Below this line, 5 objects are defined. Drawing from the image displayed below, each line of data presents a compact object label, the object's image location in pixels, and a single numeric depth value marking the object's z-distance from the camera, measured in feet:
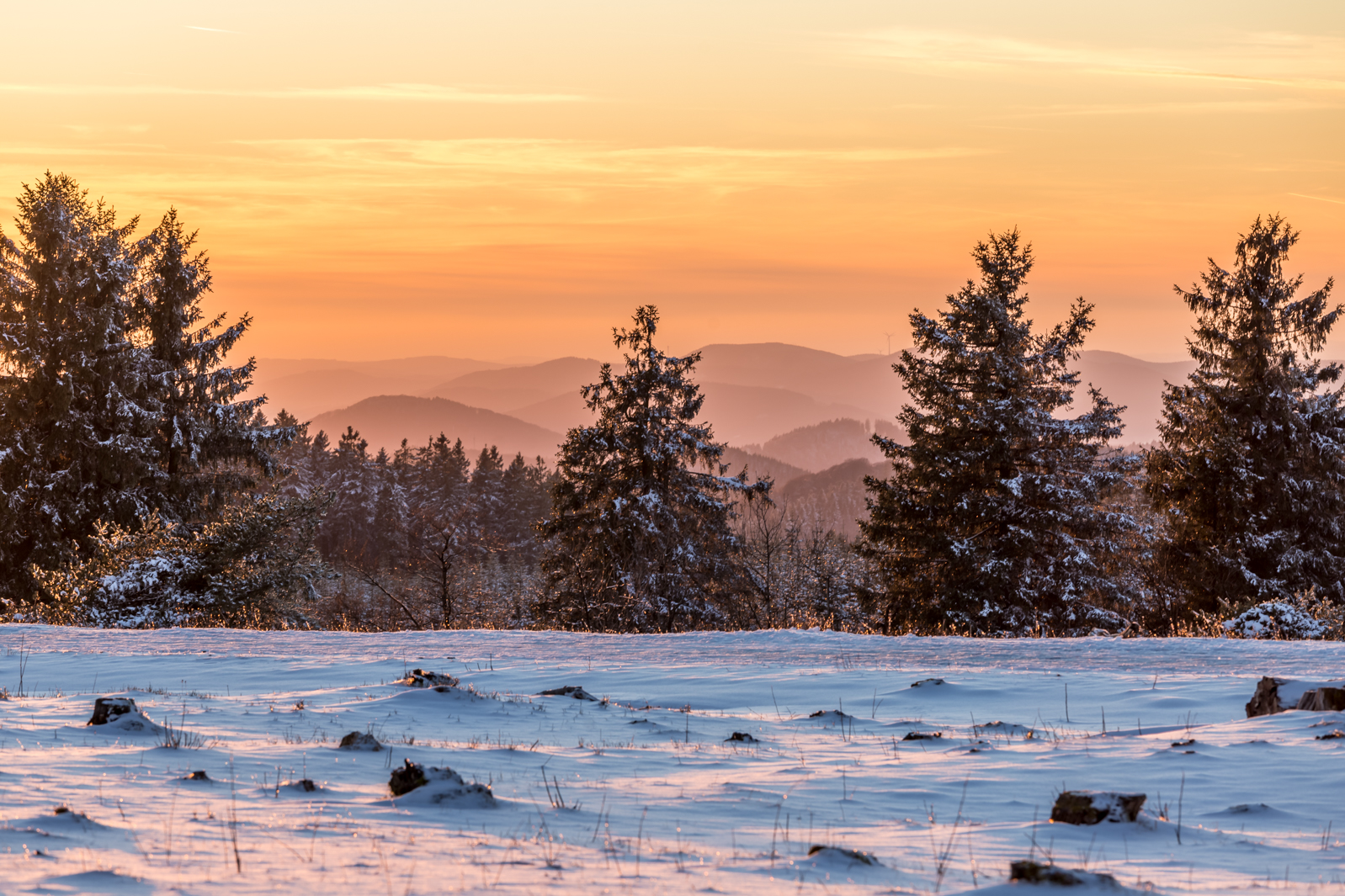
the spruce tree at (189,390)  250.16
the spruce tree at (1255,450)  228.43
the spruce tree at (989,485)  214.48
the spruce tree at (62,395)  229.45
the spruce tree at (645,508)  243.60
